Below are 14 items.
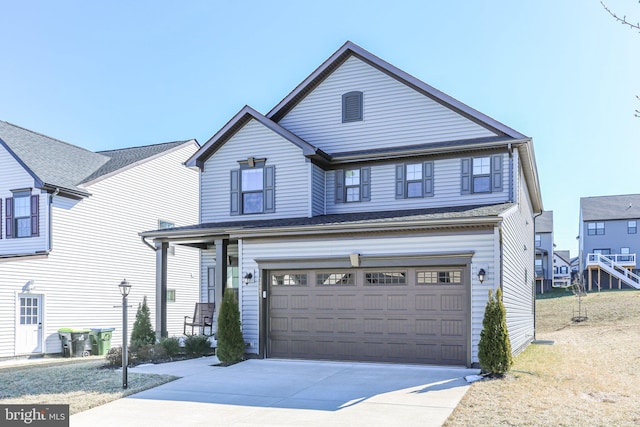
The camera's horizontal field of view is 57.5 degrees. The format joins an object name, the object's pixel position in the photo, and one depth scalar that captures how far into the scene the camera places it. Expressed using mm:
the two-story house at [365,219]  13352
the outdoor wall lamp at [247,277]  15180
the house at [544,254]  46934
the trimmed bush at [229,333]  14109
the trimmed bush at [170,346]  15078
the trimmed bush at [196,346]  15594
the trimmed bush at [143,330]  15719
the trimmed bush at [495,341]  11445
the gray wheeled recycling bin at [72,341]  19688
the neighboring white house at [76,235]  19375
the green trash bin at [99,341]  20344
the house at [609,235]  44219
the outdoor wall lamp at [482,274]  12727
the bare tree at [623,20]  5069
